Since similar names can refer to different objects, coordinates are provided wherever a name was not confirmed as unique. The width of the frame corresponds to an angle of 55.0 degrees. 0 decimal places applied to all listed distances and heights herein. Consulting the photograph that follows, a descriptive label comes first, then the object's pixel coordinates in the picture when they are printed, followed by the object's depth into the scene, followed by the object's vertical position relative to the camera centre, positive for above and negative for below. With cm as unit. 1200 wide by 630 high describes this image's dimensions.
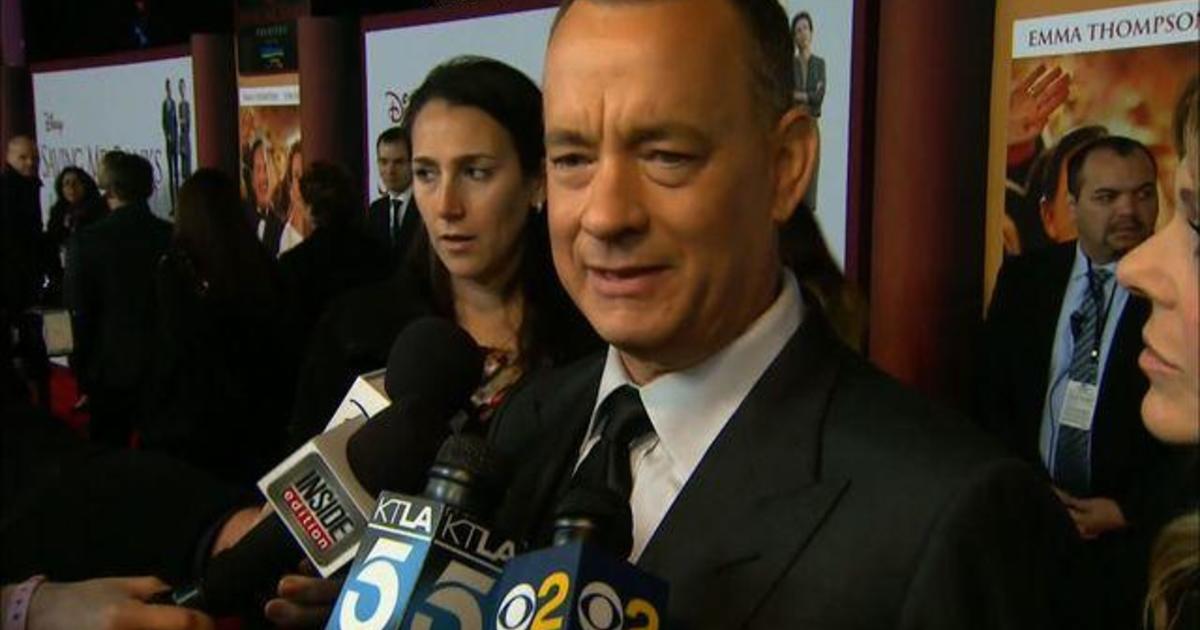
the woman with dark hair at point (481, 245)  172 -11
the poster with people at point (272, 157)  272 +4
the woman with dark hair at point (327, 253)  255 -18
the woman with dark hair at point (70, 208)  347 -10
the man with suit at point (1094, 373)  137 -26
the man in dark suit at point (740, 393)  82 -18
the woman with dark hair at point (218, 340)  254 -37
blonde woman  84 -11
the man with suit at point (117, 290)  302 -31
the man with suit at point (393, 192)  246 -4
